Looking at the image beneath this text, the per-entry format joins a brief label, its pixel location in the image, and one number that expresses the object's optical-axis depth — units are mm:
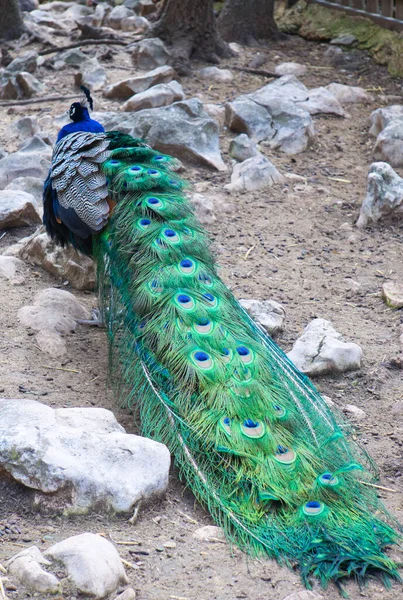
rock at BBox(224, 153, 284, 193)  13148
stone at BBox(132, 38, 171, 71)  17531
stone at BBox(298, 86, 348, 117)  15740
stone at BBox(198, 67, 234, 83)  17344
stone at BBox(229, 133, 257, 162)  13930
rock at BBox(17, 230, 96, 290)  10031
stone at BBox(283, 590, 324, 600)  5163
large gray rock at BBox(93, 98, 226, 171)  13609
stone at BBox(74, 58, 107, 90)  16828
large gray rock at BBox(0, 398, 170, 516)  5922
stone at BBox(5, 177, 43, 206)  12180
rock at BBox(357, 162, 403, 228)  12047
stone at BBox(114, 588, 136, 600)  5047
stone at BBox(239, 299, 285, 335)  9234
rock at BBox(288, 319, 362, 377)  8617
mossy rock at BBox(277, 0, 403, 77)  18062
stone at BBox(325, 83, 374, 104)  16609
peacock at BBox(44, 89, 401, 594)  5715
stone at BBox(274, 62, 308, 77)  17937
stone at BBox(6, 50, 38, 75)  17500
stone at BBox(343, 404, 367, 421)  8031
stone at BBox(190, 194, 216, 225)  12148
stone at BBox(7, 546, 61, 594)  4973
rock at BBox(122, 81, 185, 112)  15117
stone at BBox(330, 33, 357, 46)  19359
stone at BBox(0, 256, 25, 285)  9883
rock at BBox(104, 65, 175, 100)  16109
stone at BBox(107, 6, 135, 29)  22453
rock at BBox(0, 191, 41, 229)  11203
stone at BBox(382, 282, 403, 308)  10141
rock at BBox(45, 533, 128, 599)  5012
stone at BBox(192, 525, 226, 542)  5887
